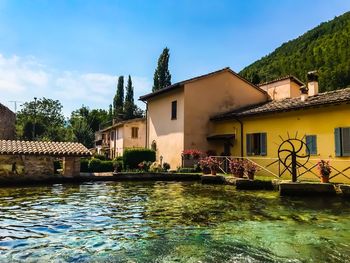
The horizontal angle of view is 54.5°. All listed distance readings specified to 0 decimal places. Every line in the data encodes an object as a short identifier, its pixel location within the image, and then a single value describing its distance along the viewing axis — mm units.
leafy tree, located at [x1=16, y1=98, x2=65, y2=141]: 59344
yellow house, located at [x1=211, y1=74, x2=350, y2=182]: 15164
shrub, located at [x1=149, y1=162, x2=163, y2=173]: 21672
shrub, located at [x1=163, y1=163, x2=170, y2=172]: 23378
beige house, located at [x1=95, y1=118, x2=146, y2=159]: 37844
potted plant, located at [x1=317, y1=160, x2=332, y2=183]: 12977
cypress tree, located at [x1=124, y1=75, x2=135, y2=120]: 60719
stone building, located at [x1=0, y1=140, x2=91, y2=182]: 17688
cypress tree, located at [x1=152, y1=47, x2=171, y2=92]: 48812
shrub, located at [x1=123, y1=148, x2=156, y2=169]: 23141
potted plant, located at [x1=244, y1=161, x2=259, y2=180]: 15453
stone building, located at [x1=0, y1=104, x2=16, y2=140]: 29719
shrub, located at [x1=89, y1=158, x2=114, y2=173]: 23812
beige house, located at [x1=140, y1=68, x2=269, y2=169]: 23078
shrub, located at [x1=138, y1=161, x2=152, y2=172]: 22062
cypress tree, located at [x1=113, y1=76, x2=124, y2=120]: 62531
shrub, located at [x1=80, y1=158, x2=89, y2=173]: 24020
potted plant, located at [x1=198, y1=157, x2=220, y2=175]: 18391
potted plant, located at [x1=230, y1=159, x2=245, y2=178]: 16125
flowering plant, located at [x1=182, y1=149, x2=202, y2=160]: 21688
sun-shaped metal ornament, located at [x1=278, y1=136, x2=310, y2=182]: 16558
